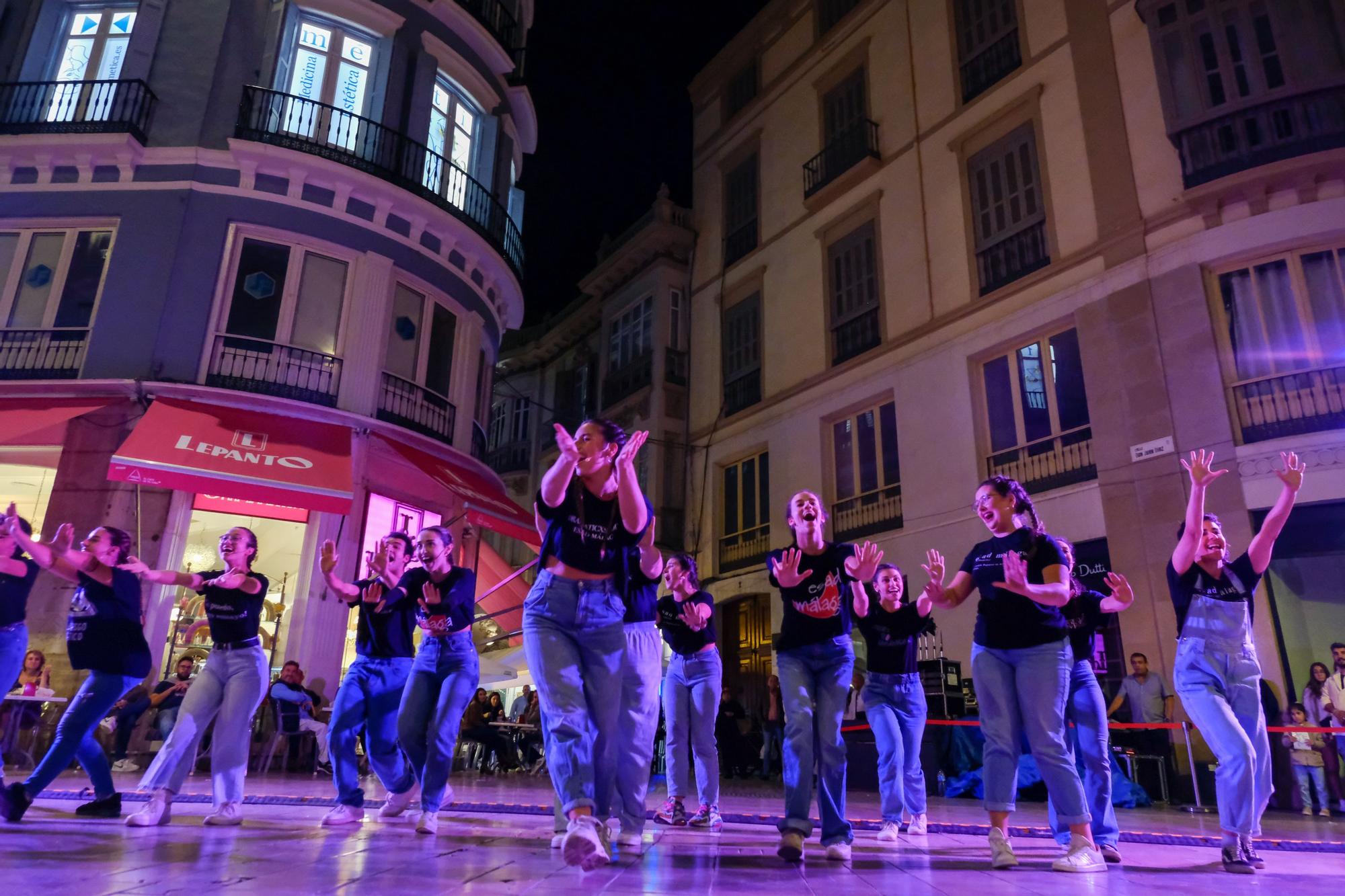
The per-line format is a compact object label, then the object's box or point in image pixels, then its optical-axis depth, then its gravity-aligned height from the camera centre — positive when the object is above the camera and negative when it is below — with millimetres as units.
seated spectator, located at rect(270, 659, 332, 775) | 11750 +232
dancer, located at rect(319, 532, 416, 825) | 5766 +242
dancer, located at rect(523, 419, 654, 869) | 3930 +605
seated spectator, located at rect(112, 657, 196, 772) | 11422 +168
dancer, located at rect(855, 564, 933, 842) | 6707 +329
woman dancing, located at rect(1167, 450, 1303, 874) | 4703 +451
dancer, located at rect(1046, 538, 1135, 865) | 4969 +177
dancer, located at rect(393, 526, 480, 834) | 5551 +390
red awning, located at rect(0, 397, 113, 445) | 11742 +3952
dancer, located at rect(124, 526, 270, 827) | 5473 +246
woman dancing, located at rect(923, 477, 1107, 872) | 4410 +363
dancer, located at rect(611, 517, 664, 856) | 4254 +8
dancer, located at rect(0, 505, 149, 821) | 5438 +473
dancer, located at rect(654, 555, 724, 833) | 6875 +343
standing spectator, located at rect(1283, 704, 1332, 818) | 9781 -221
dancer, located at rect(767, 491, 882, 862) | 4570 +390
